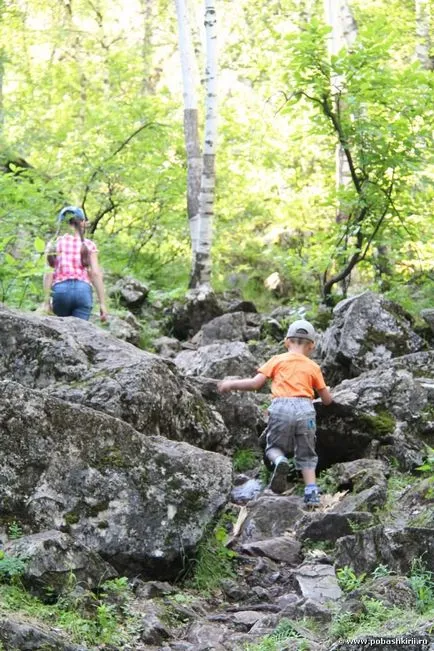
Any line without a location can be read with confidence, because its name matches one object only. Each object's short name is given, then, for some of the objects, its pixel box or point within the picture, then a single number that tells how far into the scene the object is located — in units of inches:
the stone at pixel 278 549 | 230.9
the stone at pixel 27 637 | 149.6
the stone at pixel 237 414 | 327.0
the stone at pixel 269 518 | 251.1
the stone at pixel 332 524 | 223.7
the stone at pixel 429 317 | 437.7
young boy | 285.7
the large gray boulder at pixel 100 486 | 203.6
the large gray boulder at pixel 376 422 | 304.8
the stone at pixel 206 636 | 172.6
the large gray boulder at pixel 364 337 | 399.2
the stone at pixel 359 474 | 262.8
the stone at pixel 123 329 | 454.9
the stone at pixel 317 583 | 190.5
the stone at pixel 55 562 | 177.6
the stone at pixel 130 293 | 565.3
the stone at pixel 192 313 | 546.6
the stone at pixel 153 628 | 177.5
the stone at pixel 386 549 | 189.9
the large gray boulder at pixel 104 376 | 260.5
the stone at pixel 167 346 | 468.4
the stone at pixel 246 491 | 289.4
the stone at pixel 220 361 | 386.6
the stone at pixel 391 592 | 166.1
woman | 365.4
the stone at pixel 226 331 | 505.4
